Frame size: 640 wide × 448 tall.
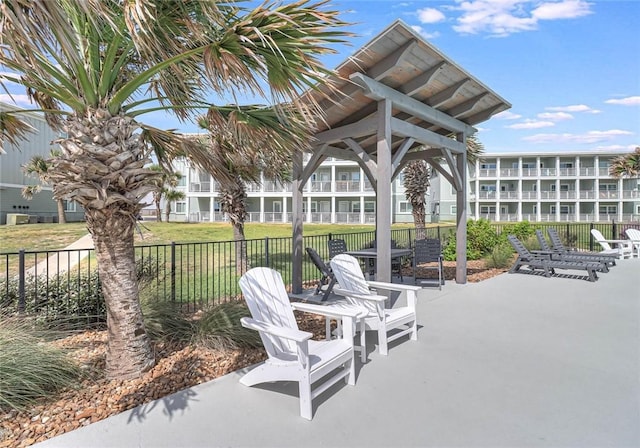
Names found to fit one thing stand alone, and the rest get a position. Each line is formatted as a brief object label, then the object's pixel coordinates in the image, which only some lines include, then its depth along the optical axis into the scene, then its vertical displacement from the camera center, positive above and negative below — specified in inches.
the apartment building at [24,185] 1143.0 +117.9
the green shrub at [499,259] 443.5 -47.6
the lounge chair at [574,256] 409.7 -42.6
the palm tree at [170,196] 1333.5 +103.4
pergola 222.4 +85.9
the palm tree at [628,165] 710.5 +111.7
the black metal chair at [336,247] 371.9 -25.8
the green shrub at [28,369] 121.0 -52.9
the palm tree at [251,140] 179.8 +46.0
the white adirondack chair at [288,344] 115.6 -46.8
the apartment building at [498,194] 1462.2 +115.3
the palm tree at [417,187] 602.2 +58.9
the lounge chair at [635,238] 537.0 -28.0
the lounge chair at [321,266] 265.4 -33.4
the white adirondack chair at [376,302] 168.4 -42.5
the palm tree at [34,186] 1004.2 +122.7
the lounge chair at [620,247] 525.9 -39.5
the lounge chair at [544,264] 358.9 -46.0
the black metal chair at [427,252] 341.7 -29.5
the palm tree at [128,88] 126.8 +53.5
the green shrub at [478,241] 508.7 -28.8
